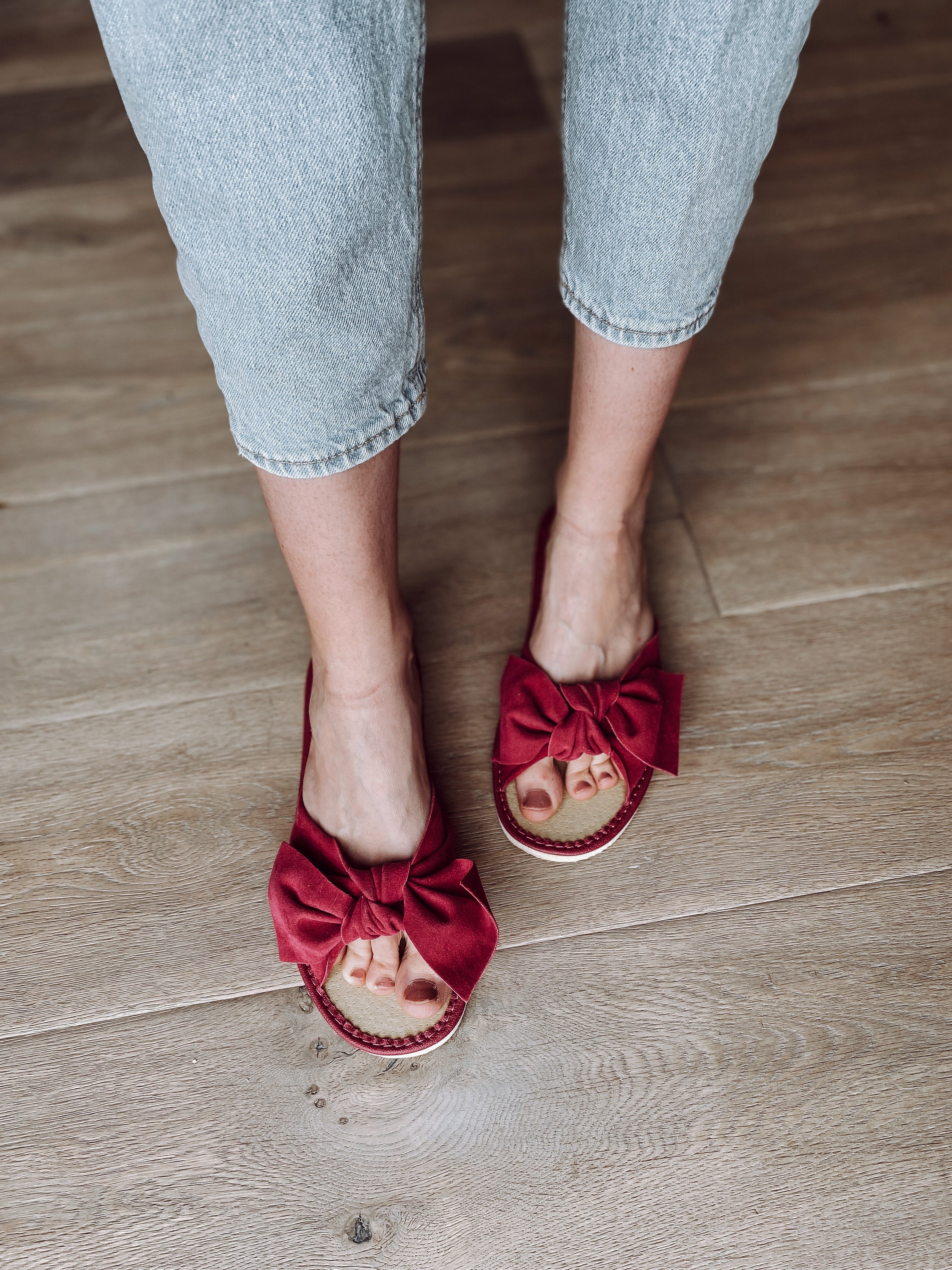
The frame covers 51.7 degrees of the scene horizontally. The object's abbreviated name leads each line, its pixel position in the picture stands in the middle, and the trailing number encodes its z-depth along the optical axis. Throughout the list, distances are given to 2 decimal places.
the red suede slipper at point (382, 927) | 0.69
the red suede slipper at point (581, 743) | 0.79
